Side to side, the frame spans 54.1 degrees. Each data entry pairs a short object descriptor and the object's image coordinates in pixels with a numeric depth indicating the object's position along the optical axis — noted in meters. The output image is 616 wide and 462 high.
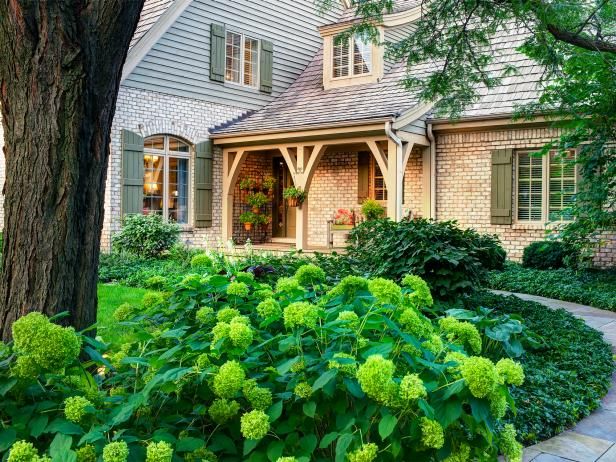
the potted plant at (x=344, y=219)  13.50
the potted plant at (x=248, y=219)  15.34
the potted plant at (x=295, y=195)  13.37
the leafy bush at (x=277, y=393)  1.60
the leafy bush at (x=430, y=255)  5.92
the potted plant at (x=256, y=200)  15.52
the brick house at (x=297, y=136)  12.23
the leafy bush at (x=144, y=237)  12.18
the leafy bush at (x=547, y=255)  11.06
